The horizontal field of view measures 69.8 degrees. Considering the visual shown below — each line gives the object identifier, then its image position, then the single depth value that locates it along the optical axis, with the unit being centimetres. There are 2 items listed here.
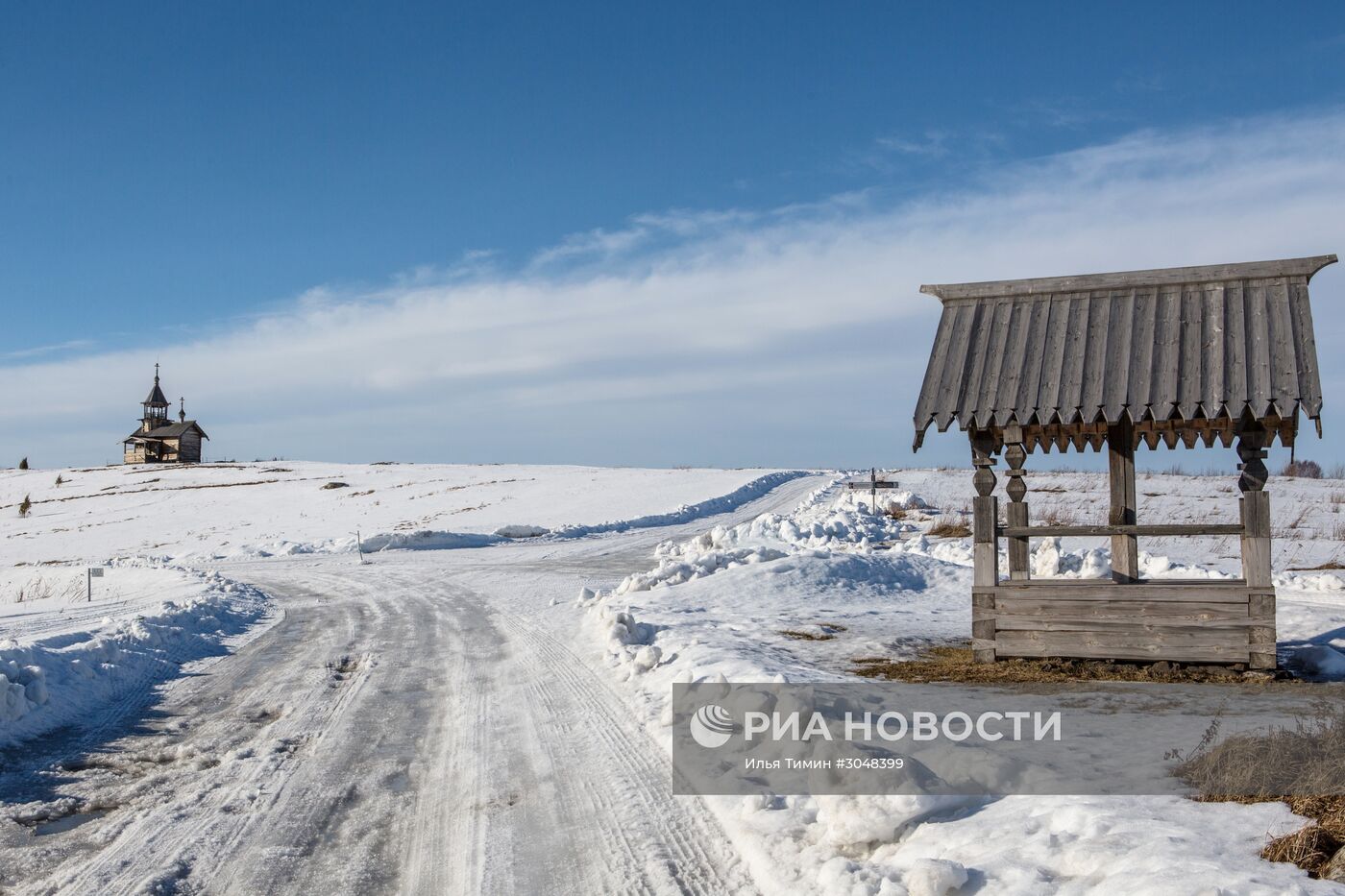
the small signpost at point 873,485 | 3572
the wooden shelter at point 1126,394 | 1009
